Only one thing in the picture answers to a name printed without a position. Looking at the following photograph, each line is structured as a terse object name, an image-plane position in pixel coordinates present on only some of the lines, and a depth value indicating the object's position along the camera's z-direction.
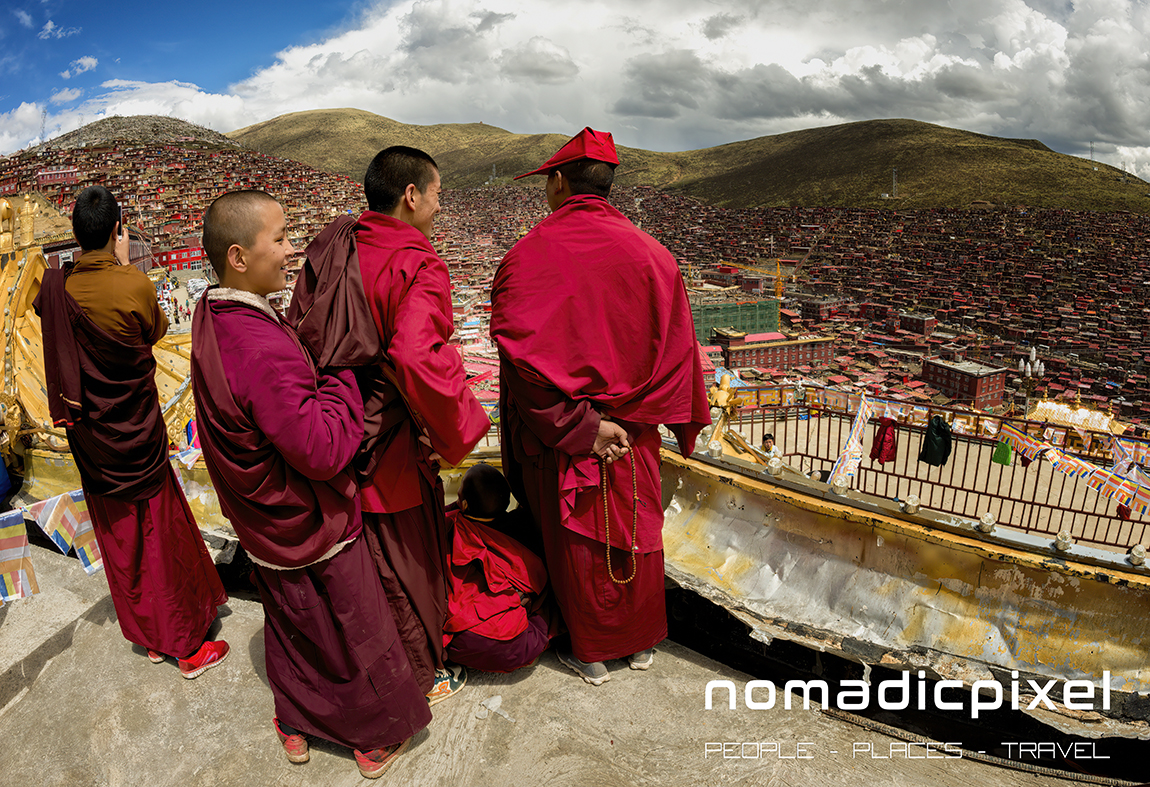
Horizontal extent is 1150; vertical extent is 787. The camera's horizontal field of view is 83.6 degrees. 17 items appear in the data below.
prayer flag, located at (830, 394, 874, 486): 6.14
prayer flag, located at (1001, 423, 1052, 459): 4.79
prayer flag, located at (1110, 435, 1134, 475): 5.44
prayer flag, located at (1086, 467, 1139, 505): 3.95
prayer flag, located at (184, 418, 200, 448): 3.46
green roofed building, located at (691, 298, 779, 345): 37.06
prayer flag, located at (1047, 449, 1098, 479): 3.88
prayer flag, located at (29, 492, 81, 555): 2.11
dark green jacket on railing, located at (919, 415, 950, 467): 5.63
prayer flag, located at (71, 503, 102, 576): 2.17
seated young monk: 1.76
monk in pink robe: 1.27
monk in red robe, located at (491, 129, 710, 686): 1.63
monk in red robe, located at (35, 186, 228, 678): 1.74
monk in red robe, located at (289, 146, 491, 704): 1.41
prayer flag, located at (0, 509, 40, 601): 1.91
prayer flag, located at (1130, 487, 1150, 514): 4.02
